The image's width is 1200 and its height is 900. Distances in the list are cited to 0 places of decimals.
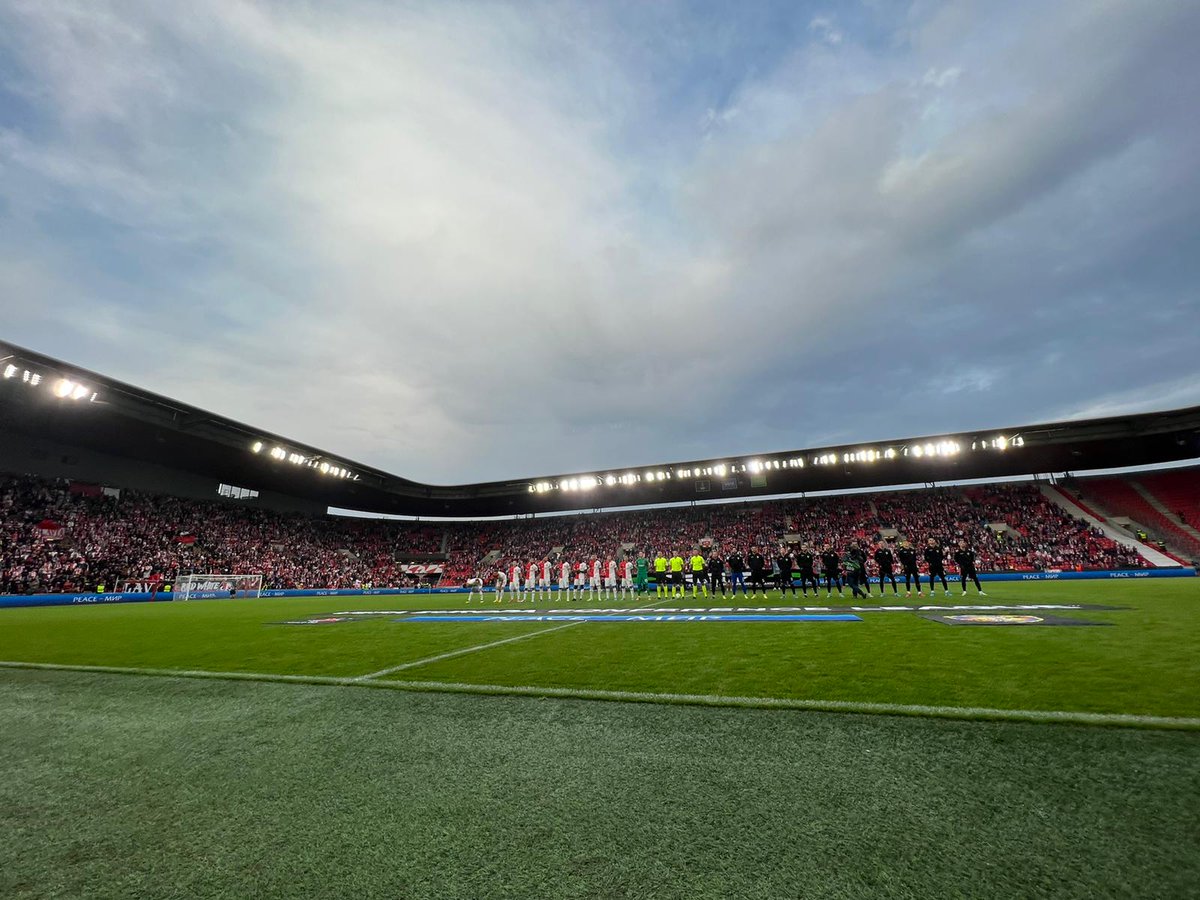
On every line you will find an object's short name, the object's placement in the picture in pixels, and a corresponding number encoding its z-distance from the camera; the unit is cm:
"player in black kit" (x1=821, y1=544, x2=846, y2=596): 1652
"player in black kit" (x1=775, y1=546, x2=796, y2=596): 1787
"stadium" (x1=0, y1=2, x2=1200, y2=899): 201
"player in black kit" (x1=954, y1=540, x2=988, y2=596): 1473
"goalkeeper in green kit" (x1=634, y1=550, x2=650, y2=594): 2145
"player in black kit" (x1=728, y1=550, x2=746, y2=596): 1817
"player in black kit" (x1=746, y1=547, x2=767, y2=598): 1802
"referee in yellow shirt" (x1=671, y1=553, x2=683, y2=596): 2022
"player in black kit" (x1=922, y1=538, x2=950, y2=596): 1495
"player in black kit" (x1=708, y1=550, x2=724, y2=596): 1838
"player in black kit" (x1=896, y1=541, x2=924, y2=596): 1535
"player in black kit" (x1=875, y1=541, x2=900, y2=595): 1564
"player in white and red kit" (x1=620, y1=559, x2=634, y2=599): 1981
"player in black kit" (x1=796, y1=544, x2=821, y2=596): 1661
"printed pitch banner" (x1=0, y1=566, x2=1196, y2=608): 2317
